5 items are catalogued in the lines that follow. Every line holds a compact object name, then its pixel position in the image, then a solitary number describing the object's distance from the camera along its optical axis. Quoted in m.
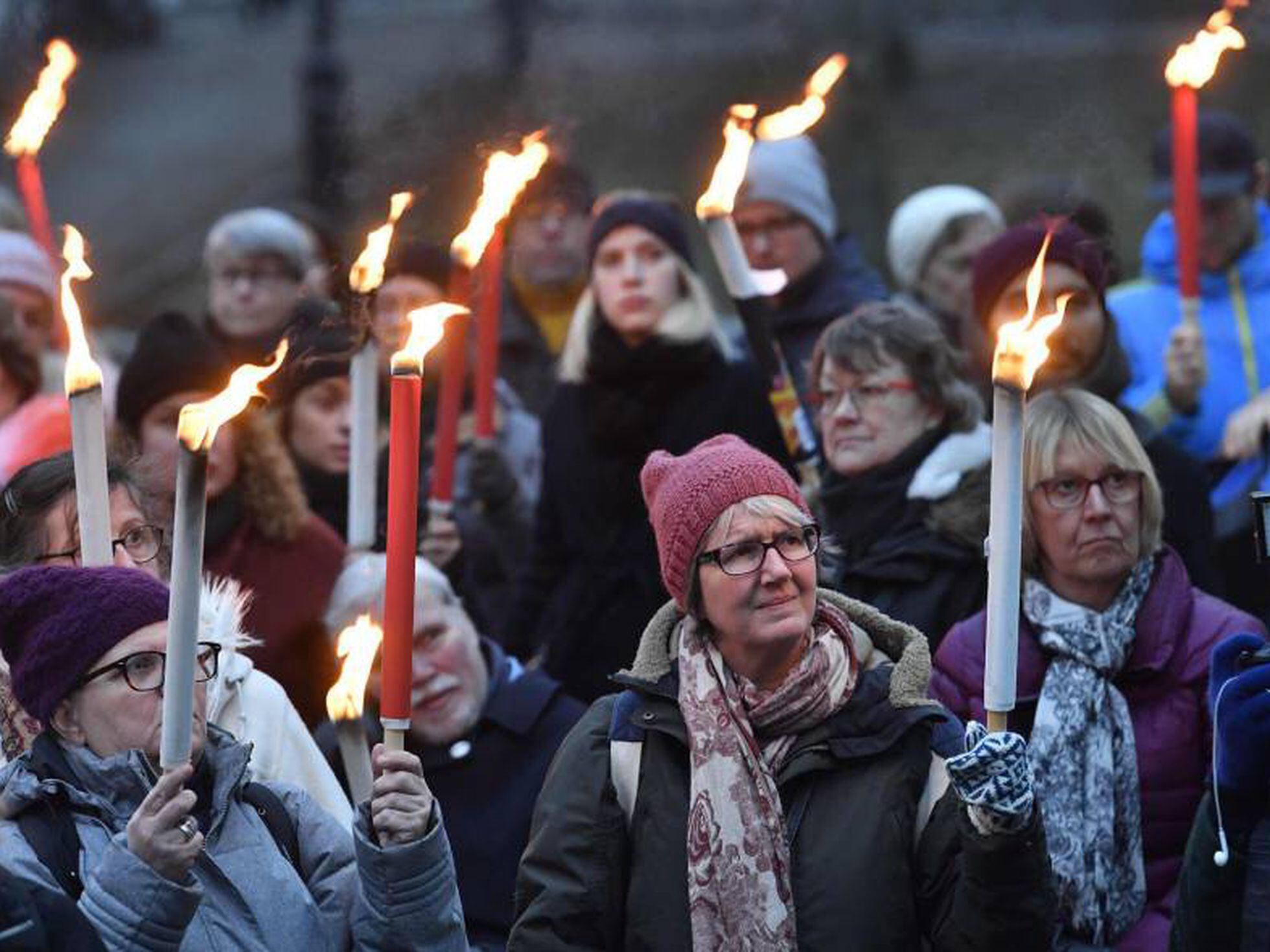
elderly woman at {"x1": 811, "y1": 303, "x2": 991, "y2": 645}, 11.55
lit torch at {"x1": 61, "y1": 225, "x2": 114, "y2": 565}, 9.31
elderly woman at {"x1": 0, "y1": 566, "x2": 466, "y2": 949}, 8.52
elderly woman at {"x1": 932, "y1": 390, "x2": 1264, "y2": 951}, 10.03
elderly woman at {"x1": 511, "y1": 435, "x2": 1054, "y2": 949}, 8.75
